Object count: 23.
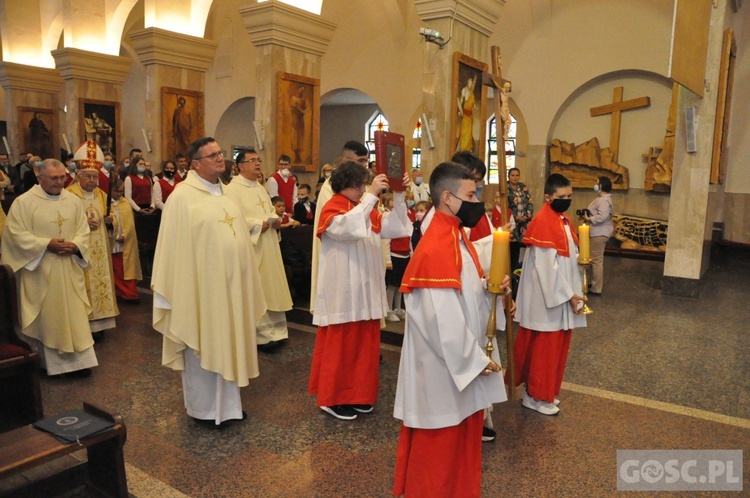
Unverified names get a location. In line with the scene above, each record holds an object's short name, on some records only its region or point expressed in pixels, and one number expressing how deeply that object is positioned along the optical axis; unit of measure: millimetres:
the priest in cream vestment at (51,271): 4910
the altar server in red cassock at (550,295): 4219
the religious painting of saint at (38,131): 17016
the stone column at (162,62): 12602
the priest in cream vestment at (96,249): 6105
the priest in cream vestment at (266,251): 5816
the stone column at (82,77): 14094
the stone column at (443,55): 8578
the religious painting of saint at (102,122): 14531
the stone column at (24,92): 16859
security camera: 7824
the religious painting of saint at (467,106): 8766
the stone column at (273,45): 10258
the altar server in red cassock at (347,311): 4215
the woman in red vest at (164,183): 9820
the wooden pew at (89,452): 2576
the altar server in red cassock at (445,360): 2609
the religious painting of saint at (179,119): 13016
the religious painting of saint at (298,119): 10539
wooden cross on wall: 12391
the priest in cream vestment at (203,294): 3965
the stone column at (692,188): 8414
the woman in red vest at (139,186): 9805
